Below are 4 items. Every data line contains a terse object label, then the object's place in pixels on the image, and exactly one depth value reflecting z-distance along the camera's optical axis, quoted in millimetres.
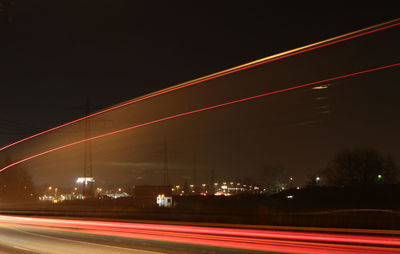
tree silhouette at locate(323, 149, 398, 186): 64312
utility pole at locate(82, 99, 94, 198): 35381
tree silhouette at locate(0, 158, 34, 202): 84875
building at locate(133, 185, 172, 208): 52150
